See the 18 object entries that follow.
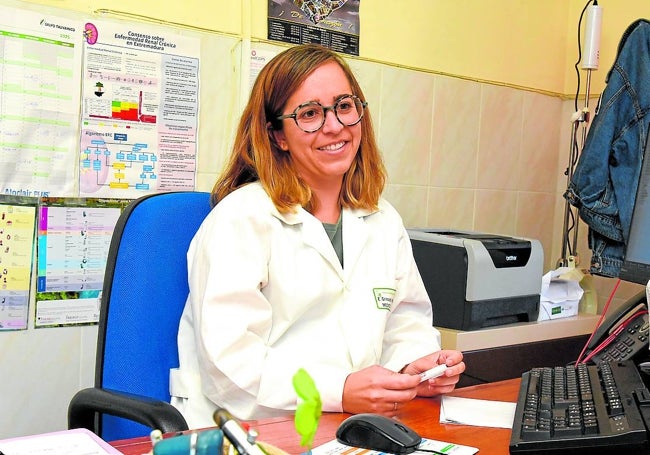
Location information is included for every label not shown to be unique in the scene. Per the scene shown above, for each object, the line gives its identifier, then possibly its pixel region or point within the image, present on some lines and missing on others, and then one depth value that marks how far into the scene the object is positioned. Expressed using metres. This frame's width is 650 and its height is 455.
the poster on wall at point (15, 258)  1.79
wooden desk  0.98
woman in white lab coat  1.28
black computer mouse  0.96
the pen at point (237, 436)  0.53
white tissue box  2.43
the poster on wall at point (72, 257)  1.86
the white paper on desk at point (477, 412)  1.14
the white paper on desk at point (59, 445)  0.84
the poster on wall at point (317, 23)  2.28
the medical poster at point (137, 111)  1.92
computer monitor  1.55
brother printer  2.14
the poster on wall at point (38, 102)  1.78
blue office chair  1.29
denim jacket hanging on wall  2.41
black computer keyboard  0.93
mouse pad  0.96
